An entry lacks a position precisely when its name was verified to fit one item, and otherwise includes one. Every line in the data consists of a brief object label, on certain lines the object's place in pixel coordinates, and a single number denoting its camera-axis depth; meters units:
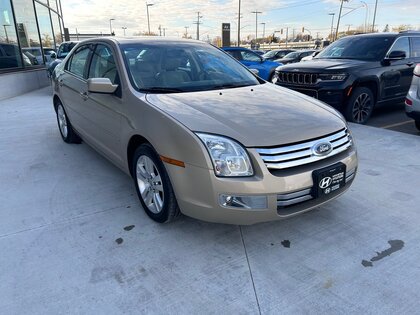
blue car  10.01
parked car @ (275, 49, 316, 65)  16.75
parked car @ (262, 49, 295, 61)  20.94
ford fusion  2.18
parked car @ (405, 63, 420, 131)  5.00
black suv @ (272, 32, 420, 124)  5.80
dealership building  9.91
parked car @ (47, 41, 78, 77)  10.44
